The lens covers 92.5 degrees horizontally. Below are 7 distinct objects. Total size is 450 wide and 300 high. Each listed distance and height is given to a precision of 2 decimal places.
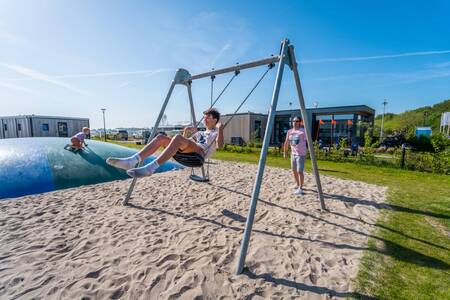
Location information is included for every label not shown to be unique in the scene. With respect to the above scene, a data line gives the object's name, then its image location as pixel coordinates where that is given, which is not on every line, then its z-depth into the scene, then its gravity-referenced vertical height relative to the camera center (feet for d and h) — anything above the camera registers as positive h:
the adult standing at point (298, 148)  14.26 -1.01
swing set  7.55 +1.62
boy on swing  9.12 -0.60
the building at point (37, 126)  68.03 +2.24
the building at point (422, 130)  93.66 +1.14
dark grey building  62.80 +3.02
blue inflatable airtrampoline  15.72 -2.93
